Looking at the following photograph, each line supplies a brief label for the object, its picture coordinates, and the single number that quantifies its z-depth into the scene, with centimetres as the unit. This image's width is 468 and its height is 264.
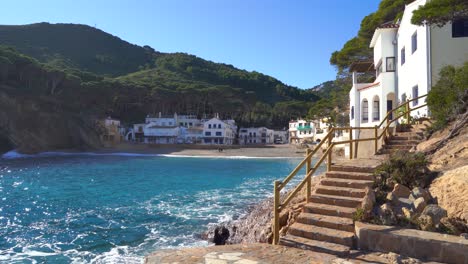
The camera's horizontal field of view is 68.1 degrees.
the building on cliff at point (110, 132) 8288
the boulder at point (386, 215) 676
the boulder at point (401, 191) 762
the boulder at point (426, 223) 637
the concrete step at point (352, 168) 864
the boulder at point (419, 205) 685
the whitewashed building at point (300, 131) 8950
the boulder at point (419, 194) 722
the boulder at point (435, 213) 646
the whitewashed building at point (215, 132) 9225
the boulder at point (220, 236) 1122
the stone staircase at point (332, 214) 668
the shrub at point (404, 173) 807
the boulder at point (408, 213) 678
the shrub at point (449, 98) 1123
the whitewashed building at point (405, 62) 1602
